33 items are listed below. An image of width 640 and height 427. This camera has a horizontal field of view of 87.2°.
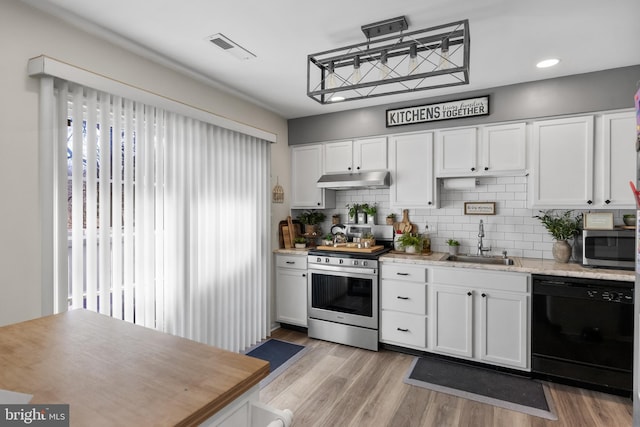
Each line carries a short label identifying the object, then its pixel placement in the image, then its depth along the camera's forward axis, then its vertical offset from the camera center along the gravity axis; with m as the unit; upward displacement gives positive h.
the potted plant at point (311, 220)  4.22 -0.11
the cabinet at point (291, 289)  3.86 -0.91
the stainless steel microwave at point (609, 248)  2.68 -0.31
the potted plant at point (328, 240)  3.97 -0.35
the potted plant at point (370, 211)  3.99 +0.00
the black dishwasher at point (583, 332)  2.54 -0.96
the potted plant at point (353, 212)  4.09 -0.01
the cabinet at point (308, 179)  4.10 +0.40
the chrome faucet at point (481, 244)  3.48 -0.34
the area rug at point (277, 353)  3.09 -1.43
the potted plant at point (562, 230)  3.03 -0.18
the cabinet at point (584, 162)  2.76 +0.42
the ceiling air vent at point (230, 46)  2.29 +1.19
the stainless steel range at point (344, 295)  3.44 -0.90
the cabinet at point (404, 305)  3.25 -0.93
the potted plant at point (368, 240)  3.76 -0.33
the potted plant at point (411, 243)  3.59 -0.34
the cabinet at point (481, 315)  2.86 -0.93
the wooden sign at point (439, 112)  3.26 +1.02
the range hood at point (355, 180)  3.62 +0.34
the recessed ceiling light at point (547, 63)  2.62 +1.17
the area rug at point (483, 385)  2.50 -1.43
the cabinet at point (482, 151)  3.13 +0.59
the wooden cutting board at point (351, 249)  3.60 -0.41
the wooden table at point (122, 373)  0.76 -0.44
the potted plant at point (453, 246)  3.59 -0.38
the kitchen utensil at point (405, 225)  3.83 -0.16
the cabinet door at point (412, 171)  3.50 +0.42
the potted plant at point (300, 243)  4.07 -0.39
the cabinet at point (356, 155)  3.75 +0.64
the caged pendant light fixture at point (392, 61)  1.78 +1.17
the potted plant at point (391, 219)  3.97 -0.09
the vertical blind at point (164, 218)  2.15 -0.05
